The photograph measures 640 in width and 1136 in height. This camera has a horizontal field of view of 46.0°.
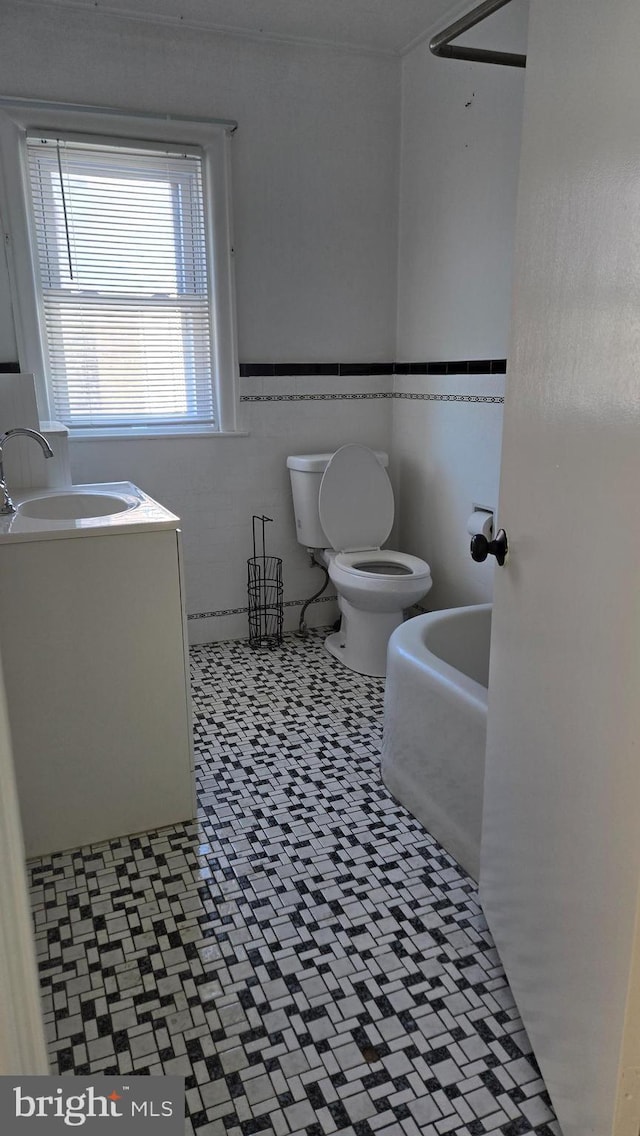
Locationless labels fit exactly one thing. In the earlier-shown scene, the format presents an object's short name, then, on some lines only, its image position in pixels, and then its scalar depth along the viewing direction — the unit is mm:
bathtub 1918
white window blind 3012
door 990
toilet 3059
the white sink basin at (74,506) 2481
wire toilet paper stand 3598
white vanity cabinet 1938
